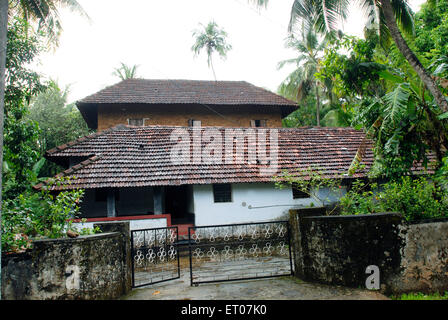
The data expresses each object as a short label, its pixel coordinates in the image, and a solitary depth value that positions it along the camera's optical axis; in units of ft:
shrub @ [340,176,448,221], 17.15
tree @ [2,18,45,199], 23.90
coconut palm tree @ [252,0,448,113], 26.63
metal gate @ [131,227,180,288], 19.85
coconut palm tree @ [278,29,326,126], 72.33
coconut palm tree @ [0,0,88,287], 24.84
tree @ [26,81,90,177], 68.90
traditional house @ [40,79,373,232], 33.94
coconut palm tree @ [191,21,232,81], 80.23
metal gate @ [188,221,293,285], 19.48
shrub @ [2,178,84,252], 16.70
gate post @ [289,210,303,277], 18.08
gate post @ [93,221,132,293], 17.37
